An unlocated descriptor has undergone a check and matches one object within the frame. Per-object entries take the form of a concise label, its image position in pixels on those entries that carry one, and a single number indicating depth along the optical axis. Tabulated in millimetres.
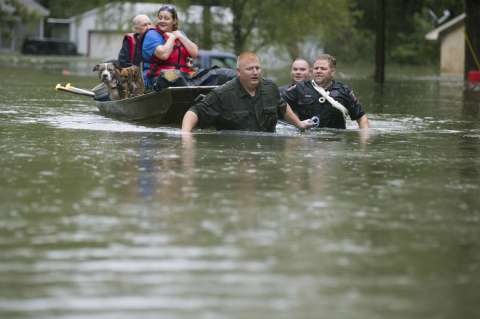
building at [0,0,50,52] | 98069
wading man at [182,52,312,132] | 14586
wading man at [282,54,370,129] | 15906
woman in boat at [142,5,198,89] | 17375
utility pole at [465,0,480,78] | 40688
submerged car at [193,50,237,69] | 37747
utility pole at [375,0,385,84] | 46281
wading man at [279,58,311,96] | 16641
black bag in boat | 17297
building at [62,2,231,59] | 57438
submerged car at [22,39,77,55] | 97562
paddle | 22398
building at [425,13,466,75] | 63238
